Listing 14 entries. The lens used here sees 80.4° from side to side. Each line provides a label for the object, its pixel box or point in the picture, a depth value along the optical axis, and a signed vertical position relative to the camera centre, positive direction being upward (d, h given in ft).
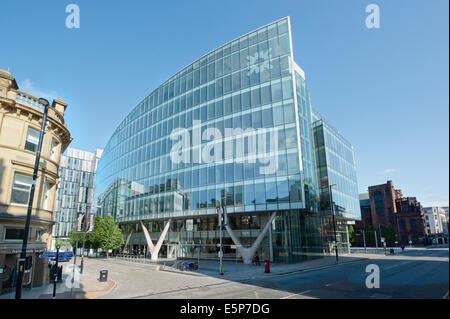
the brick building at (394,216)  290.56 +7.43
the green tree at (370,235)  284.41 -13.00
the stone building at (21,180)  57.31 +10.22
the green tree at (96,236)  161.92 -6.74
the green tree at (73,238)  193.28 -9.55
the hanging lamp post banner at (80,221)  60.19 +0.79
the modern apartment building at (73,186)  384.27 +58.52
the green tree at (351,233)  256.93 -9.45
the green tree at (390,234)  270.75 -11.03
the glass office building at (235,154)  115.03 +33.28
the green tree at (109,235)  159.74 -6.26
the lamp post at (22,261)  40.52 -5.38
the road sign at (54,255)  60.29 -6.82
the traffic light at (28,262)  60.29 -8.42
